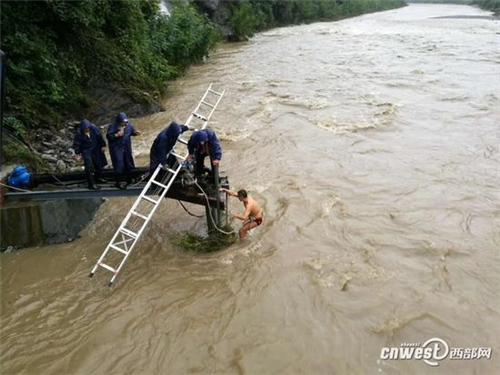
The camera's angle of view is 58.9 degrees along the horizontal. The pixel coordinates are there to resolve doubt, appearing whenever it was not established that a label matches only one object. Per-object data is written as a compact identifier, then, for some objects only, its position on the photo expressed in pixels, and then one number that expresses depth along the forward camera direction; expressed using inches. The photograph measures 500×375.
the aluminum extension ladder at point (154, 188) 262.2
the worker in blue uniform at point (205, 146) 279.3
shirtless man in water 295.6
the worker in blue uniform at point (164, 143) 282.5
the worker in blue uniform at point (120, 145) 297.0
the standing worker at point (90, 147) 297.0
